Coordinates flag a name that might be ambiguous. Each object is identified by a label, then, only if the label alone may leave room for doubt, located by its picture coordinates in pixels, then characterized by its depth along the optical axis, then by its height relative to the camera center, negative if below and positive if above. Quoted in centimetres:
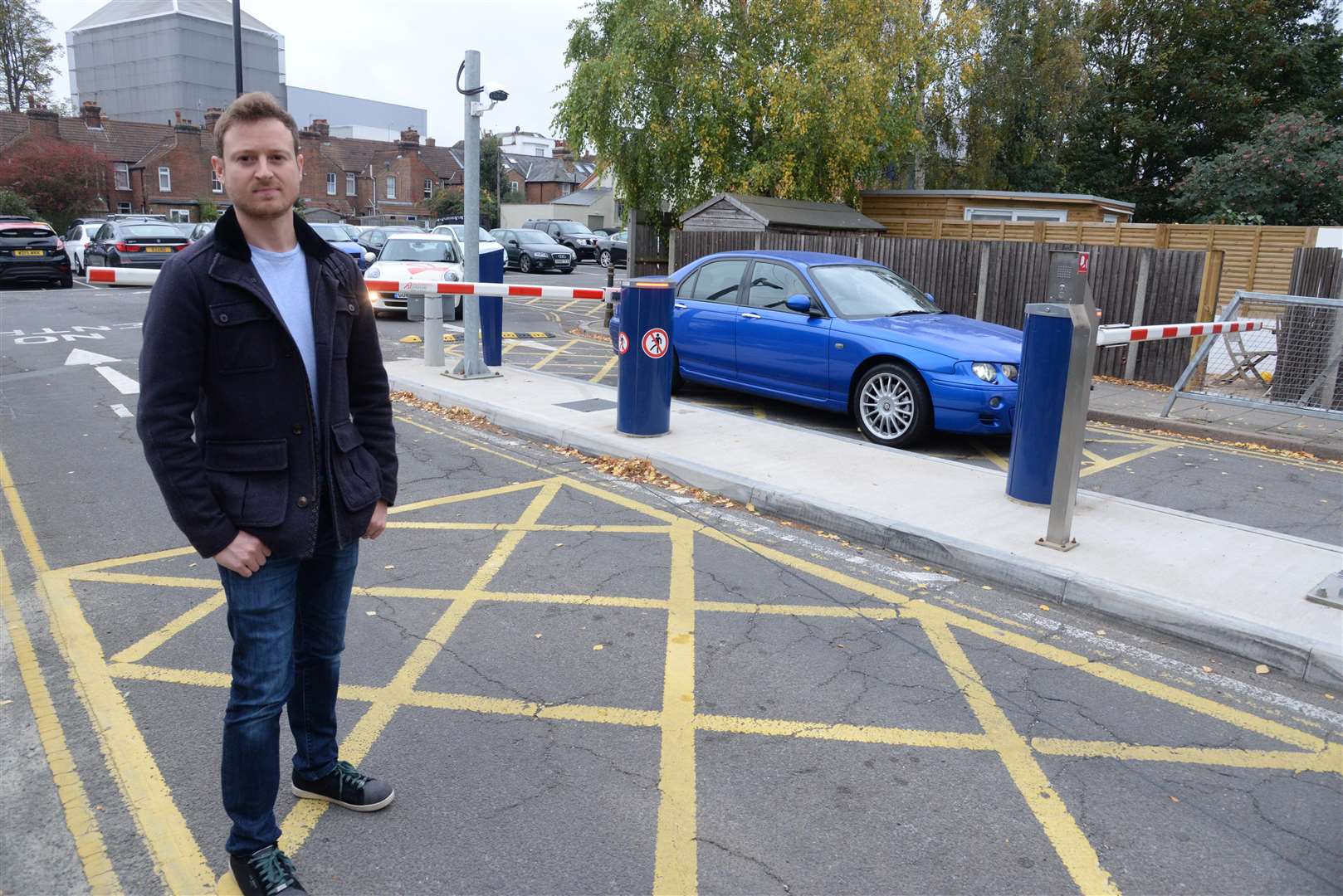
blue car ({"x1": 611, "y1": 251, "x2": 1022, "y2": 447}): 793 -66
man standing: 242 -49
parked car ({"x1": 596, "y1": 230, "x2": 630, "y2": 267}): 3731 +37
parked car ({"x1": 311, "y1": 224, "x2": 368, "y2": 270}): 2355 +15
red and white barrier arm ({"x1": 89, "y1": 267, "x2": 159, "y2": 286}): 564 -27
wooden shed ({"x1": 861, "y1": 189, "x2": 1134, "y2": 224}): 2256 +168
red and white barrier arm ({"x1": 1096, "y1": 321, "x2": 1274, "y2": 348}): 672 -36
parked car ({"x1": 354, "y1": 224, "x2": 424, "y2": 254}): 3127 +31
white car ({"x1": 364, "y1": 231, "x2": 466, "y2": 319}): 1688 -26
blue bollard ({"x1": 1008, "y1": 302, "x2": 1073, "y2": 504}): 598 -76
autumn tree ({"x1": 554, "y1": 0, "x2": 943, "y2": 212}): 1823 +315
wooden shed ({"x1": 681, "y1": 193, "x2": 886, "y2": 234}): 1575 +84
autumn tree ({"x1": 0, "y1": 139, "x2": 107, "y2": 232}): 4194 +224
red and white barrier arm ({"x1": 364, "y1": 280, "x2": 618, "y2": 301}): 918 -36
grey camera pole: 1020 +20
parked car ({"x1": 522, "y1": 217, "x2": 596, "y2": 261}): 3994 +87
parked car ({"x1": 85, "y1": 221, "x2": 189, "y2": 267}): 2092 -22
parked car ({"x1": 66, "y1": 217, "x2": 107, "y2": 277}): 2553 -26
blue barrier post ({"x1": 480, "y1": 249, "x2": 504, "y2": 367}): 1112 -74
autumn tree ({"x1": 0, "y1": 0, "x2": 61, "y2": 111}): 6106 +1117
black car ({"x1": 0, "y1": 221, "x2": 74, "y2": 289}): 2155 -58
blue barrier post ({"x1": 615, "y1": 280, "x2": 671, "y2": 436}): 777 -81
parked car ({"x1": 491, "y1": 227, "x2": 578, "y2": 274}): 3322 +9
